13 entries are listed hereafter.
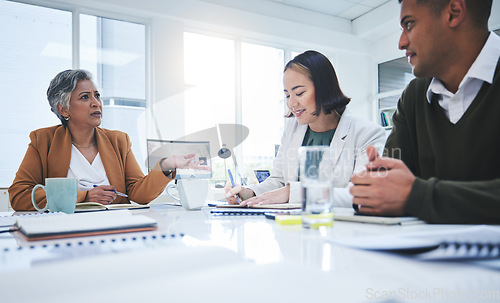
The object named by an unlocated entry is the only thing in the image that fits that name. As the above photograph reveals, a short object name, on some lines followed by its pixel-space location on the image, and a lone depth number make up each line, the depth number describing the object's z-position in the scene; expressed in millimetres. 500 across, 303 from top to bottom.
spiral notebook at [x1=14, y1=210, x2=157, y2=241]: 612
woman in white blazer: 1636
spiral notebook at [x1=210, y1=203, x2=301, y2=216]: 996
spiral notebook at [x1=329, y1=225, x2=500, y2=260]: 400
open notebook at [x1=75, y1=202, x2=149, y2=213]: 1226
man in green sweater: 796
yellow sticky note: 759
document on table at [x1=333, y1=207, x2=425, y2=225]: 701
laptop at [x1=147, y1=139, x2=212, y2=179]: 1947
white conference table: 314
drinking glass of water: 697
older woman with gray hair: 1634
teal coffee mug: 1067
